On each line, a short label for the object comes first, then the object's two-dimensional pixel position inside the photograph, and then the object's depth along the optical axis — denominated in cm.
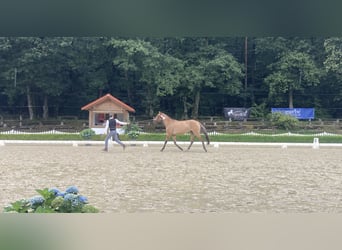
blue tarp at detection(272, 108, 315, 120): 2844
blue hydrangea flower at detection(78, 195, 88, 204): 321
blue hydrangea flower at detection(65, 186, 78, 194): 343
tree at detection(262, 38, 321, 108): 3081
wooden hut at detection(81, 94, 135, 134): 2273
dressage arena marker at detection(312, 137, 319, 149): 1686
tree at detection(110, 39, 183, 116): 2907
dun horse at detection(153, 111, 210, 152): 1478
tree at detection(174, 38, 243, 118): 3042
